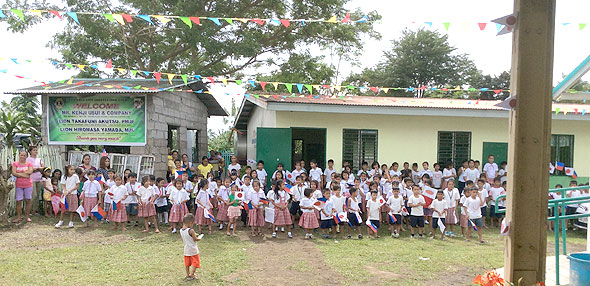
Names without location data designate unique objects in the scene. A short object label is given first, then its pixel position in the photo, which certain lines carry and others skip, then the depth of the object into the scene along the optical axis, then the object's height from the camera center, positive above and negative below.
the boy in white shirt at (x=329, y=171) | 10.10 -0.82
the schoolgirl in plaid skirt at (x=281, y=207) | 8.23 -1.38
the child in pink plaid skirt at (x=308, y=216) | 7.99 -1.51
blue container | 3.47 -1.08
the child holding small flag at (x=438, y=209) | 8.21 -1.37
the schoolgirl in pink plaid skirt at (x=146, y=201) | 8.12 -1.30
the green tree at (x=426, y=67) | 30.22 +5.17
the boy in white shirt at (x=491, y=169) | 10.66 -0.75
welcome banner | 10.25 +0.32
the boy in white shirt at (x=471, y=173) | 10.29 -0.83
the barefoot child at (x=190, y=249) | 5.26 -1.42
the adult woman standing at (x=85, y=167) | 9.13 -0.76
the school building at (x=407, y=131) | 10.50 +0.20
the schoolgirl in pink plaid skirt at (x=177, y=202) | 7.99 -1.30
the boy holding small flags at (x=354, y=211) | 8.16 -1.44
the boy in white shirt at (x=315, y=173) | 9.95 -0.86
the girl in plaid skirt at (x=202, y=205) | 8.11 -1.35
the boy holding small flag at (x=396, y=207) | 8.35 -1.36
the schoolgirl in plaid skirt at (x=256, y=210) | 8.16 -1.44
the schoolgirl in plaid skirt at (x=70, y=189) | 8.54 -1.16
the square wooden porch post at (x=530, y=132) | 2.57 +0.05
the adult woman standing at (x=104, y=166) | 9.22 -0.77
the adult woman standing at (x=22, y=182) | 8.40 -1.01
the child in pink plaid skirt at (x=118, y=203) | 8.12 -1.35
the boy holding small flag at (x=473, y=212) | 8.16 -1.40
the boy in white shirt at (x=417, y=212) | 8.30 -1.45
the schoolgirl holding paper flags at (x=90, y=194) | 8.55 -1.23
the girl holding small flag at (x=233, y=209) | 8.14 -1.43
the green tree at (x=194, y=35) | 15.03 +3.91
